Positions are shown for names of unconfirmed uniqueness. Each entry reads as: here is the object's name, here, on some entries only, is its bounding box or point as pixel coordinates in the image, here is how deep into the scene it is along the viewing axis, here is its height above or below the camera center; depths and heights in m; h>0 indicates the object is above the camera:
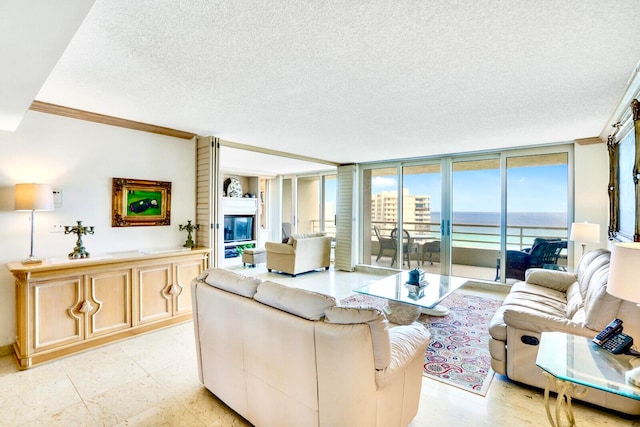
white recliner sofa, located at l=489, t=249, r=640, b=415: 2.01 -0.85
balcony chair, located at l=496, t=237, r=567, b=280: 4.80 -0.71
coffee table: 3.25 -0.91
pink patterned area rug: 2.52 -1.33
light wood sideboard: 2.66 -0.89
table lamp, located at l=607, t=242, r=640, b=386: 1.33 -0.28
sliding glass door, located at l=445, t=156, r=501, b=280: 5.37 -0.08
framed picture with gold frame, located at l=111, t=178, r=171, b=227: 3.49 +0.10
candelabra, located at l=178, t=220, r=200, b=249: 3.96 -0.27
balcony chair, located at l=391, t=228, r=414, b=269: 6.32 -0.70
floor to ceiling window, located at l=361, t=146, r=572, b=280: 4.94 +0.06
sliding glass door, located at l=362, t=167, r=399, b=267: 6.55 -0.05
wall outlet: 3.07 -0.18
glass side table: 1.46 -0.80
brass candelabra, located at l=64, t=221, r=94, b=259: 3.04 -0.30
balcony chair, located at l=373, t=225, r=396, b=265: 6.55 -0.69
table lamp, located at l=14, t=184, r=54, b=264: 2.67 +0.11
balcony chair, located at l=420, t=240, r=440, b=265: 5.87 -0.71
